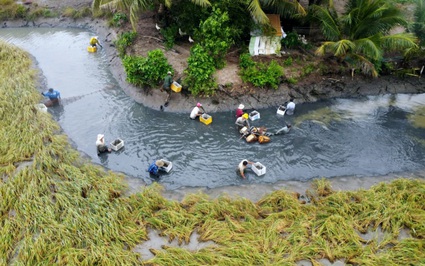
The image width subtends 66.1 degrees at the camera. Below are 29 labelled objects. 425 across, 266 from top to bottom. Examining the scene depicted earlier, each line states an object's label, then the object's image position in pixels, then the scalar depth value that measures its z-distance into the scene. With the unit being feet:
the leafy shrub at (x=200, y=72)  46.52
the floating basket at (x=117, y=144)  40.11
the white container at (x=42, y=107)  45.27
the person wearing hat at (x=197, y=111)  44.96
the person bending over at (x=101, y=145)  39.14
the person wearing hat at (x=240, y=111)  44.92
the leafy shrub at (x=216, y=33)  46.34
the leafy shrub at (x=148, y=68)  47.19
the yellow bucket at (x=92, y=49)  62.49
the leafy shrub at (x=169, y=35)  55.52
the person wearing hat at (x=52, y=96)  47.19
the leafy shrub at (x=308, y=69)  50.29
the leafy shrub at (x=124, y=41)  56.85
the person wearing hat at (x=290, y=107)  45.75
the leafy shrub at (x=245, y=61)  49.52
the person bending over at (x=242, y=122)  43.16
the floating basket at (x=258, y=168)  36.58
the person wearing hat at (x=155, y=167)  36.24
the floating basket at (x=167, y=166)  37.01
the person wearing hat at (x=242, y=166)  36.09
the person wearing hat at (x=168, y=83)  46.47
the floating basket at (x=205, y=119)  44.70
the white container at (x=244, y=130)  42.04
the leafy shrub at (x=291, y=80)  49.21
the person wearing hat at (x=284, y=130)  42.46
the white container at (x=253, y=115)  45.70
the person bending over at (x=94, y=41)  62.28
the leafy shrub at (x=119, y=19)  65.87
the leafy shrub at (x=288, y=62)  51.06
